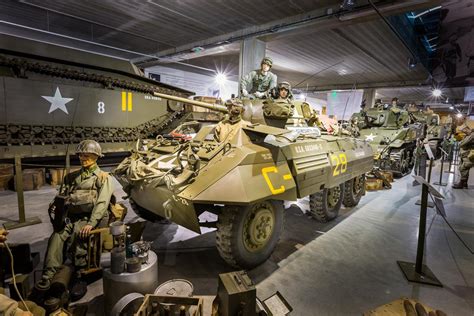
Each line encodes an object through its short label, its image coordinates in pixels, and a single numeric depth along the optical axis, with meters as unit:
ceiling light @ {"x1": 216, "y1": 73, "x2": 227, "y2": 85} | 16.77
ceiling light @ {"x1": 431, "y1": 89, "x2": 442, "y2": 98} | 16.27
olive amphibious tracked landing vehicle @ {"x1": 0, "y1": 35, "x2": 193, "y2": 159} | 7.90
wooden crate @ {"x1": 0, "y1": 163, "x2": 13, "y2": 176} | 7.57
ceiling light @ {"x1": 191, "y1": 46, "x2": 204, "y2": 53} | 11.57
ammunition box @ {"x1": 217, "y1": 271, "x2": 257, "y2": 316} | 2.23
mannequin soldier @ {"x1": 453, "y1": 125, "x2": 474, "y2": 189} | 8.50
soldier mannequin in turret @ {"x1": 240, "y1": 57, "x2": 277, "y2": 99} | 5.74
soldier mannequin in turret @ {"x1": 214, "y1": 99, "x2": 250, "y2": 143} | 4.21
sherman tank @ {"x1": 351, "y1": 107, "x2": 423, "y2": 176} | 10.00
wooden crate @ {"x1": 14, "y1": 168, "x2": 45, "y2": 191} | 7.55
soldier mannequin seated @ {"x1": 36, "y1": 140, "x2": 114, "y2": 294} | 3.03
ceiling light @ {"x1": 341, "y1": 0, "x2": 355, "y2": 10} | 7.09
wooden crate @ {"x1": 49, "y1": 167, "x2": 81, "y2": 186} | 8.12
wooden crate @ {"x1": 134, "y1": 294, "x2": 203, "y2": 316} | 2.25
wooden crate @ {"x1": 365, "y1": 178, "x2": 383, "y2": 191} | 8.64
